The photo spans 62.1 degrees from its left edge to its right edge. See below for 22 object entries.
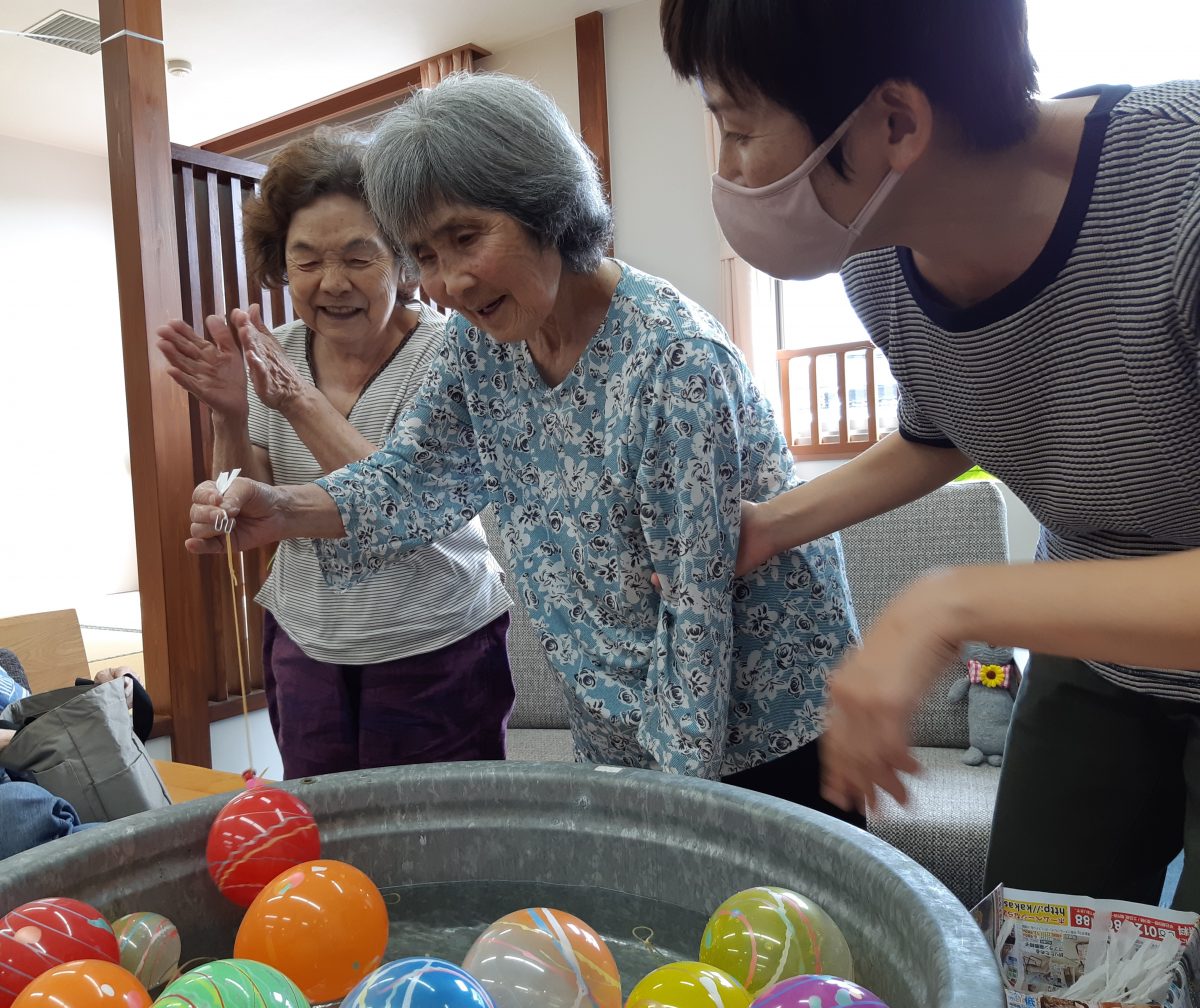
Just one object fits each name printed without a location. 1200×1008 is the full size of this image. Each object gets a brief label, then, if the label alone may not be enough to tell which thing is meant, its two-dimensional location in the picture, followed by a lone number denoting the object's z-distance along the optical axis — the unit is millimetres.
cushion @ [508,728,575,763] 2291
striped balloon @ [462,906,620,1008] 709
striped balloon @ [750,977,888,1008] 614
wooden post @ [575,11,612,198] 5648
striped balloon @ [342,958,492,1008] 640
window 5113
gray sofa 1906
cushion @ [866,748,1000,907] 1781
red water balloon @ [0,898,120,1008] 744
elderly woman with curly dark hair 1515
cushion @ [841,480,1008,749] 2191
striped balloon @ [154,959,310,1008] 671
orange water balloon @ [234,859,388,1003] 783
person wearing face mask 580
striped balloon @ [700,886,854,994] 728
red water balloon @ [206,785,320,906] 902
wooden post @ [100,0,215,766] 2432
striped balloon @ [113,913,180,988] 820
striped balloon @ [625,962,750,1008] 664
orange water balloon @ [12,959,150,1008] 682
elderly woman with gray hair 1034
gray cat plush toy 2055
